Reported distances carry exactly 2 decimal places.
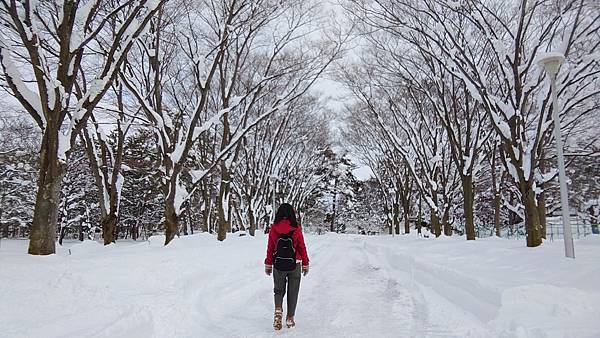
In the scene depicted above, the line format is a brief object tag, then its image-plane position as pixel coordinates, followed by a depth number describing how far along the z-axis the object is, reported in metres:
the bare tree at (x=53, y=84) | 6.59
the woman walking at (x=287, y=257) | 5.27
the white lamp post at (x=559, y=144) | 7.23
